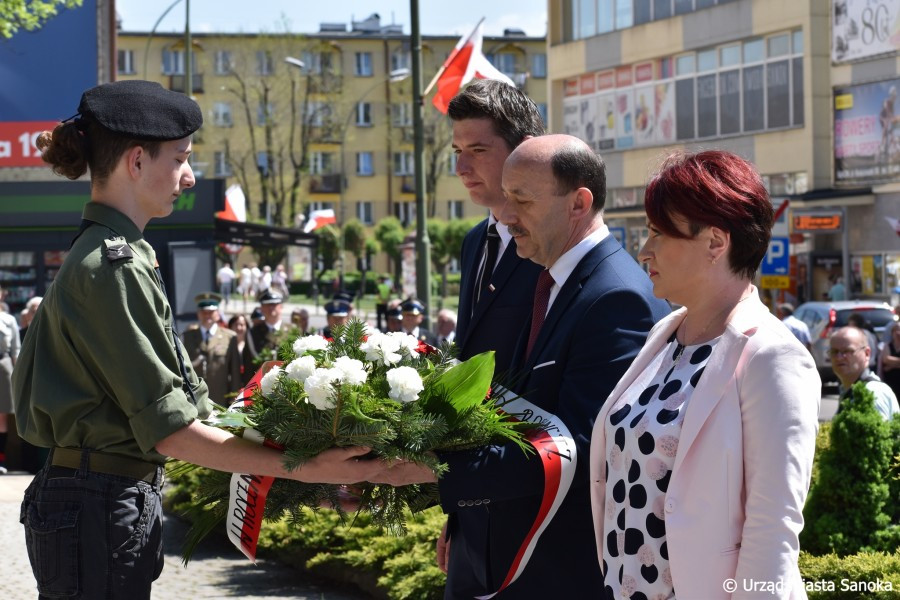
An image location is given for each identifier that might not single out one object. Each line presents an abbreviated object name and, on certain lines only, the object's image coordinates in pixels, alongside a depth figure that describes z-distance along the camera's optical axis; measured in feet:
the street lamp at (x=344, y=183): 101.14
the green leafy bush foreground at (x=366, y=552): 22.24
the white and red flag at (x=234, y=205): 103.36
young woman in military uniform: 10.16
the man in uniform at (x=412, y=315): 51.24
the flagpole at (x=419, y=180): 55.77
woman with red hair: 8.67
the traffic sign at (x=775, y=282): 67.46
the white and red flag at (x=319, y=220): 144.66
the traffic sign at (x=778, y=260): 68.10
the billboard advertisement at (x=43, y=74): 69.36
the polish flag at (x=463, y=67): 57.72
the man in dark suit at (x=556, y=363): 10.46
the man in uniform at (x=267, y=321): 47.03
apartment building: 239.30
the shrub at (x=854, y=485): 18.39
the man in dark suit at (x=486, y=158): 13.05
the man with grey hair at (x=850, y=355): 28.66
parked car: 73.05
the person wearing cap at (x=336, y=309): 51.90
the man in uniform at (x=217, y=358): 45.75
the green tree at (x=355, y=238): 226.77
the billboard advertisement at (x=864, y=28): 110.93
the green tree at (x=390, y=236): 216.54
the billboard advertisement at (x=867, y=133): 113.60
